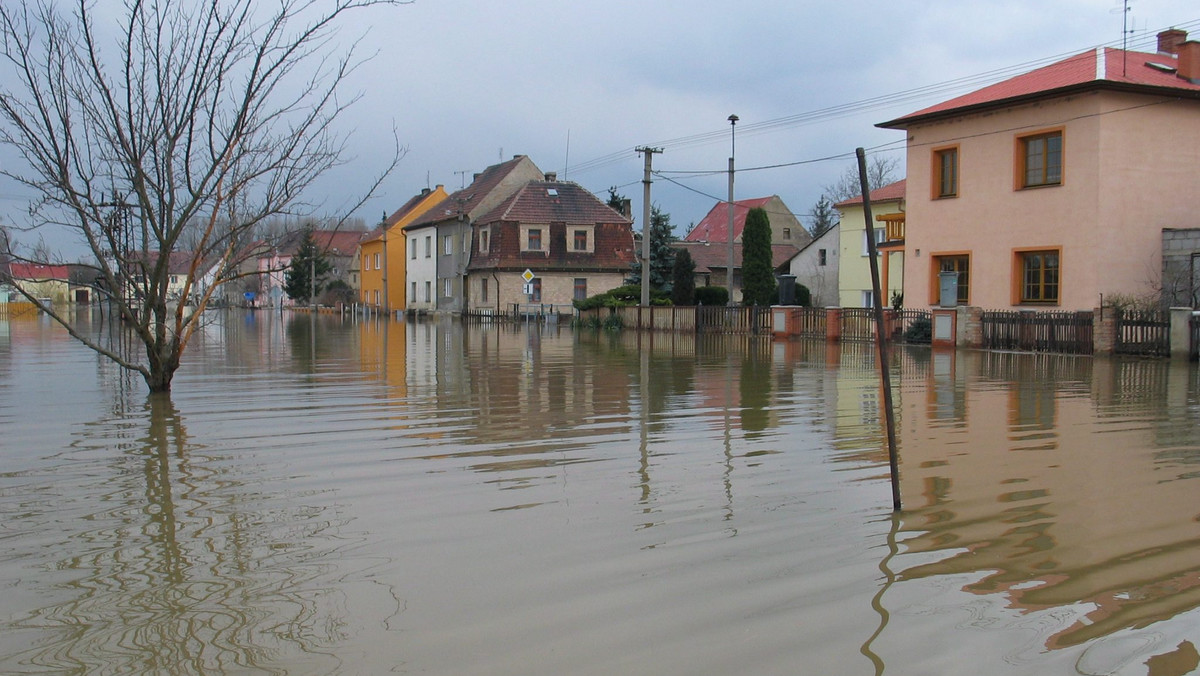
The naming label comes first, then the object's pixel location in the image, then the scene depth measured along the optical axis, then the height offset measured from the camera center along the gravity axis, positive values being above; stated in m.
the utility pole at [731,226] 38.72 +3.12
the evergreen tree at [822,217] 77.44 +6.87
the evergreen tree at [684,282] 45.66 +1.08
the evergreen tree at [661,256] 48.81 +2.42
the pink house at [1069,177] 24.58 +3.28
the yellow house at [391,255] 69.94 +3.72
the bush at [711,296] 46.19 +0.45
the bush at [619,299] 40.34 +0.29
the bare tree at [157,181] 10.81 +1.42
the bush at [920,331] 26.75 -0.68
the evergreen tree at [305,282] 81.24 +2.12
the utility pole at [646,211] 35.28 +3.32
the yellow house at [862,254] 43.09 +2.27
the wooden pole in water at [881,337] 5.99 -0.19
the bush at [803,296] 48.64 +0.47
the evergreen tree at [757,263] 47.00 +1.98
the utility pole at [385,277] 67.61 +2.00
